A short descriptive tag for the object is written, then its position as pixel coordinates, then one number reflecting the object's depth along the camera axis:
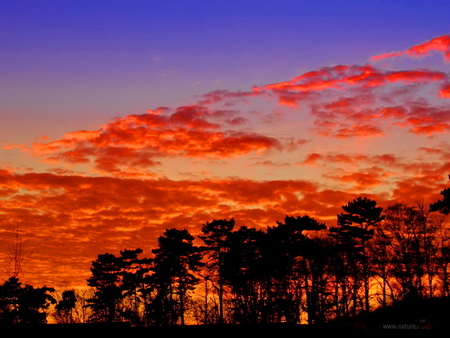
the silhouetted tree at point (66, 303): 96.88
